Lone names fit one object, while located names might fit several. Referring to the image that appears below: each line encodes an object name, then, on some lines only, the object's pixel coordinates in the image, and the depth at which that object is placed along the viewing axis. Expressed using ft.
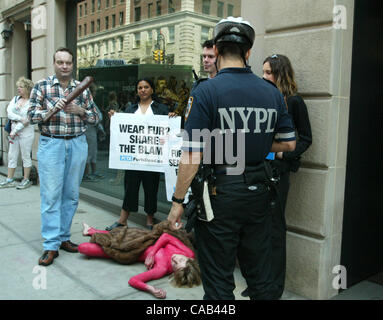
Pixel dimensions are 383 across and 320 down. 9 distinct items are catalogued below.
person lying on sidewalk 12.75
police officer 8.29
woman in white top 27.25
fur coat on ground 14.20
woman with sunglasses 11.78
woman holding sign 17.78
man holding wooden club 14.60
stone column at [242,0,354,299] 11.85
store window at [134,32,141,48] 22.52
